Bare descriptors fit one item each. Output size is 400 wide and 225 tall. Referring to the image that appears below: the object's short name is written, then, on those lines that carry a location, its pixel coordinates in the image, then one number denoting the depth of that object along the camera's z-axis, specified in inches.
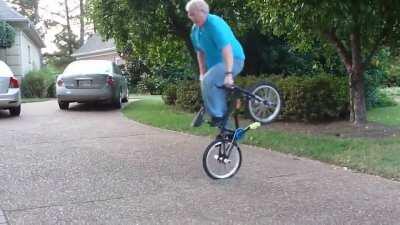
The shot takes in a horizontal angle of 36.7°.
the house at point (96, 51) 1795.0
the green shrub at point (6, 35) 940.0
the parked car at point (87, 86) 626.2
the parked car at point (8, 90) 544.7
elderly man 251.1
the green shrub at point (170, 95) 654.2
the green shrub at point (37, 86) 1002.7
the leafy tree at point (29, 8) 2714.1
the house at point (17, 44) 1019.9
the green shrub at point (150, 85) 1213.5
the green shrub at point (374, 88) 588.7
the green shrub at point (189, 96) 563.2
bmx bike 263.9
